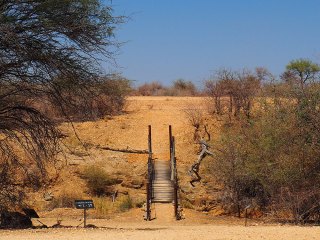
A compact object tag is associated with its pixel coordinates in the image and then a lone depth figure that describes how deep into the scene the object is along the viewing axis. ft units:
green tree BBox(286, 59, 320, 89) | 178.19
